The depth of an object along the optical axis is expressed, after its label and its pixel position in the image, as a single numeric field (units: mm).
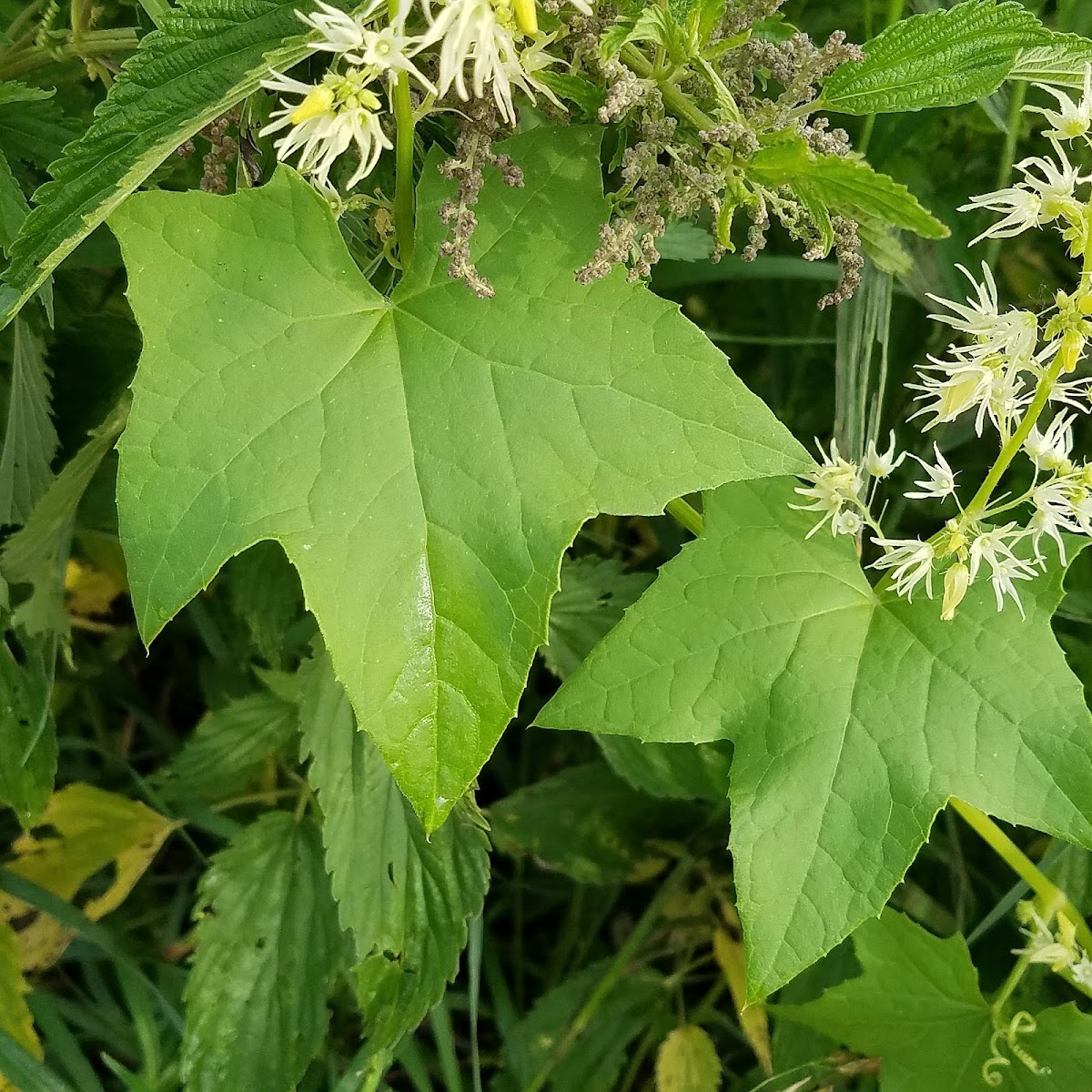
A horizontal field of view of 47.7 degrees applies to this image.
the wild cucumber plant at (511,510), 180
